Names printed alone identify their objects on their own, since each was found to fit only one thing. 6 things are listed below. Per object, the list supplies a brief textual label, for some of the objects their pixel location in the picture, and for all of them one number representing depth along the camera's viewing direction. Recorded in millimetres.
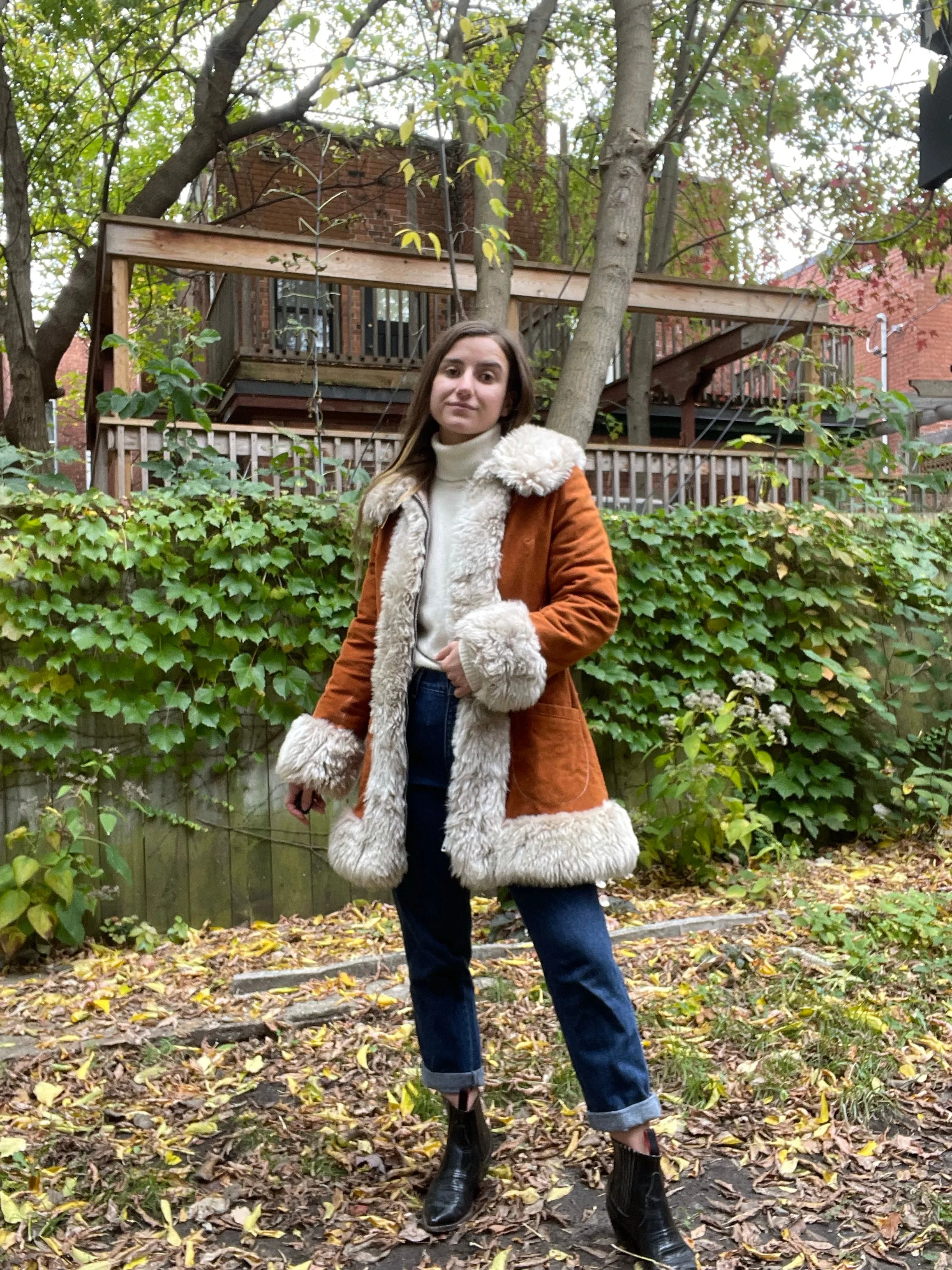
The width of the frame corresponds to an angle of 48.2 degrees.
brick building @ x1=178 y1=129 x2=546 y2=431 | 10828
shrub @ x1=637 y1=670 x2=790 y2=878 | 4316
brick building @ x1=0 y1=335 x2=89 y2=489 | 21172
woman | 1927
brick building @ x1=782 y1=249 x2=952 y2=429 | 16812
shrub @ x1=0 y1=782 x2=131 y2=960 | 3766
